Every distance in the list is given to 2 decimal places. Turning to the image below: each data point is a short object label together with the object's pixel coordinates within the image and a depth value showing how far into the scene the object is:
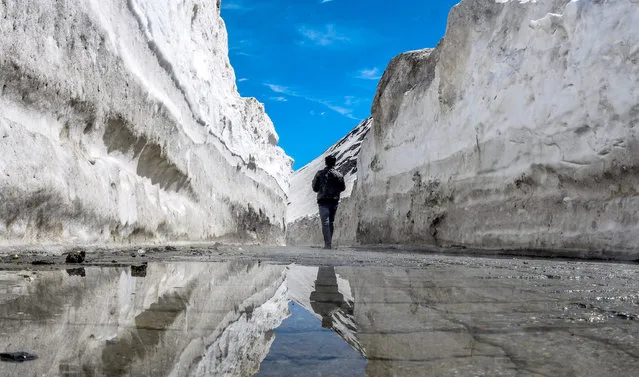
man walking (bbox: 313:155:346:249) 9.94
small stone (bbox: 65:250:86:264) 3.00
